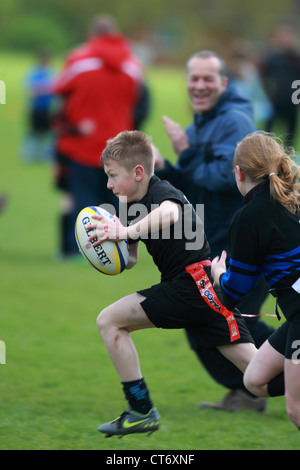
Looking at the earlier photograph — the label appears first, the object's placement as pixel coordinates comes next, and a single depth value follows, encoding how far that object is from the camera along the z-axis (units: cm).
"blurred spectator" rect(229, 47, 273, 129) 2730
